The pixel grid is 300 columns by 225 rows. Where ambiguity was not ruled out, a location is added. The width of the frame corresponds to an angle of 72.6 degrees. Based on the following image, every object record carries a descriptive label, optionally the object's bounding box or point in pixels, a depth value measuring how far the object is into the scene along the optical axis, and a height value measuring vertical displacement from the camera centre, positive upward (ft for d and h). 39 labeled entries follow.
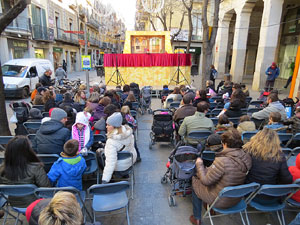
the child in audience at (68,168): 8.32 -4.21
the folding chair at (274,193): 7.23 -4.52
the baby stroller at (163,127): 15.89 -4.64
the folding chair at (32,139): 10.81 -4.39
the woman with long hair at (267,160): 7.61 -3.34
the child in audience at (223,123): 12.54 -3.44
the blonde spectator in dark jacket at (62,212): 4.05 -2.97
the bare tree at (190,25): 42.96 +9.88
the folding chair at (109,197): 7.14 -5.31
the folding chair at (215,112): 18.86 -4.02
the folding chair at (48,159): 9.39 -4.44
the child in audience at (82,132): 11.41 -3.77
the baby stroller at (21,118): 14.83 -4.03
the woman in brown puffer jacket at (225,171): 7.29 -3.70
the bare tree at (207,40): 32.19 +4.35
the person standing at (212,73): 40.60 -1.11
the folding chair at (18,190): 6.93 -4.44
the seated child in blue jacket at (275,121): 12.78 -3.30
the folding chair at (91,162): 10.23 -5.04
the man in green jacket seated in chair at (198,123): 12.60 -3.39
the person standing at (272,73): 36.32 -0.66
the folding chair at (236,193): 6.89 -4.31
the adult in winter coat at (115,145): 9.45 -3.85
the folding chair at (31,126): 13.78 -4.27
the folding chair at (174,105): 20.19 -3.77
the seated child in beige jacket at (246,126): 12.73 -3.51
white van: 33.50 -2.44
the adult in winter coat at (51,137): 10.38 -3.74
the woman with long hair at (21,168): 7.23 -3.83
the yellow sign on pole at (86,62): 28.53 +0.22
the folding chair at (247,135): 12.07 -3.88
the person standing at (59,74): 43.50 -2.34
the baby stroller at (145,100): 26.76 -4.52
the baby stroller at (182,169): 9.14 -4.50
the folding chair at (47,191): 6.92 -4.37
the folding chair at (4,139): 11.75 -4.44
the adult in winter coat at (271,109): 15.49 -2.99
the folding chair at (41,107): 18.62 -4.06
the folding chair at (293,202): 8.22 -5.25
